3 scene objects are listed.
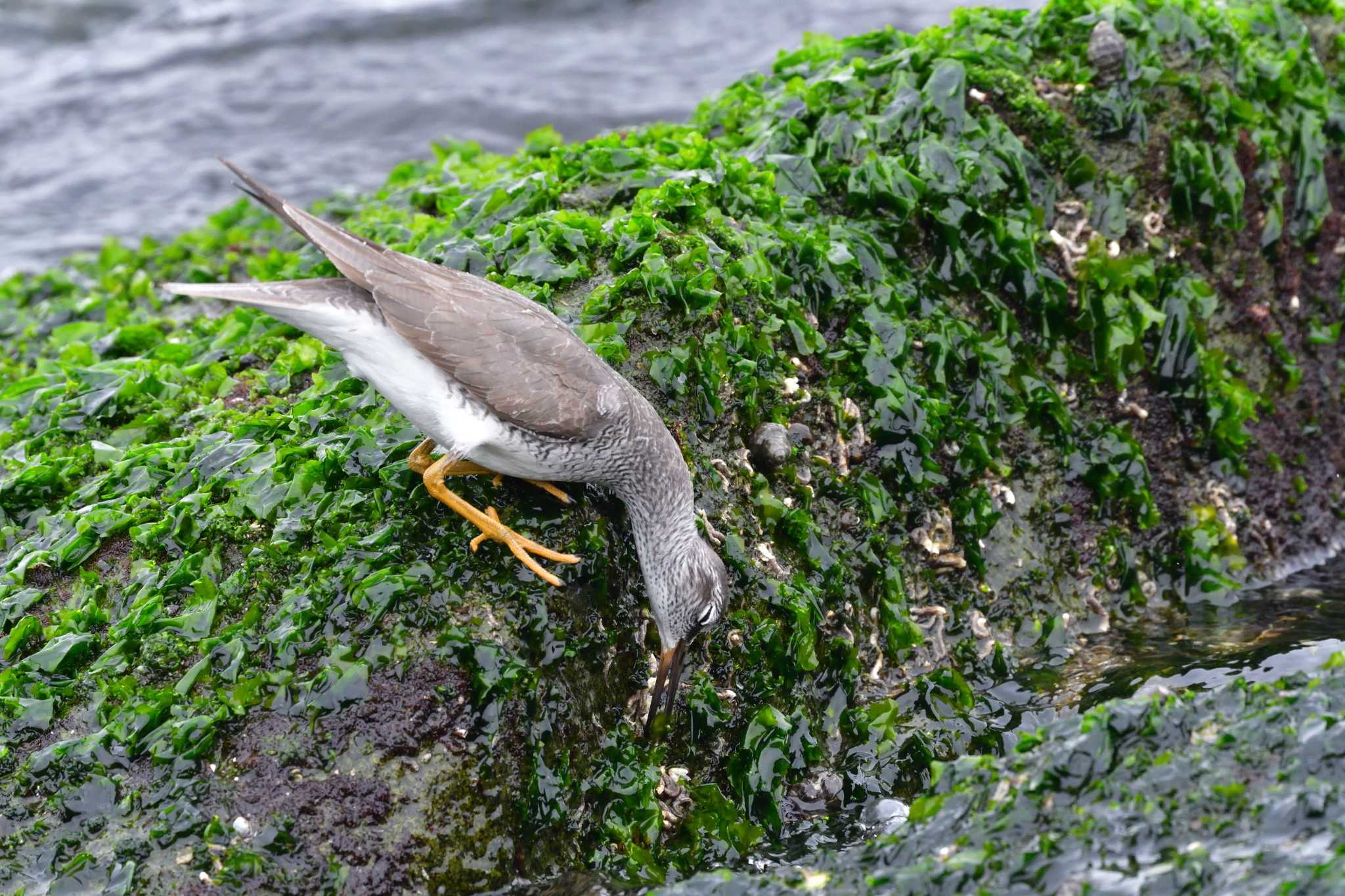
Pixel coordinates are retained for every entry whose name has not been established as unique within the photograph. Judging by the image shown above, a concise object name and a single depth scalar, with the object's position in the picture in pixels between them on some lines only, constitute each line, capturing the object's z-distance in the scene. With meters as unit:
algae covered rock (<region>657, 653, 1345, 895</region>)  6.63
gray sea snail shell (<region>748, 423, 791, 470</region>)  10.60
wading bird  9.27
